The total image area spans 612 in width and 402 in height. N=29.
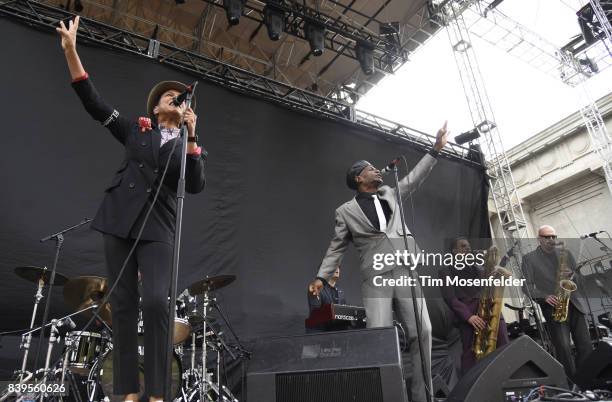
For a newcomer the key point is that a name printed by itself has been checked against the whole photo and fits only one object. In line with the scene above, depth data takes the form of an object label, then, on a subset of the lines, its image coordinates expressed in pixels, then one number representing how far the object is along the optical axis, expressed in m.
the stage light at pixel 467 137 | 7.82
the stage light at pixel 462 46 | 8.19
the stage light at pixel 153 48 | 5.41
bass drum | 3.54
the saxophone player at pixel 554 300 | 4.34
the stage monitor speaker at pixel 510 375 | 1.76
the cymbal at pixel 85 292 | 3.60
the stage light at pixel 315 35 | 6.90
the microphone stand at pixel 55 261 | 3.39
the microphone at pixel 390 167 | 3.02
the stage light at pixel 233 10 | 6.15
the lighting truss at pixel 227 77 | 4.90
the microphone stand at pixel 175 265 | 1.49
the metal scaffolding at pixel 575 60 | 9.02
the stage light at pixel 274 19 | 6.51
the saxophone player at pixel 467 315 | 4.13
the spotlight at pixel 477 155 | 8.00
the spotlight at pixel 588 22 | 7.54
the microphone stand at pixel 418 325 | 2.31
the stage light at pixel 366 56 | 7.51
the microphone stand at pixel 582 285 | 4.48
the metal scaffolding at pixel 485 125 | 7.64
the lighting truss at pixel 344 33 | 6.81
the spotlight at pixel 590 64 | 9.93
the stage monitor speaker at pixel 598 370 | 2.24
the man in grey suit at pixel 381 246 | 2.62
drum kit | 3.50
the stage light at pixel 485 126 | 7.85
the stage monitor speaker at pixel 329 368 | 1.75
